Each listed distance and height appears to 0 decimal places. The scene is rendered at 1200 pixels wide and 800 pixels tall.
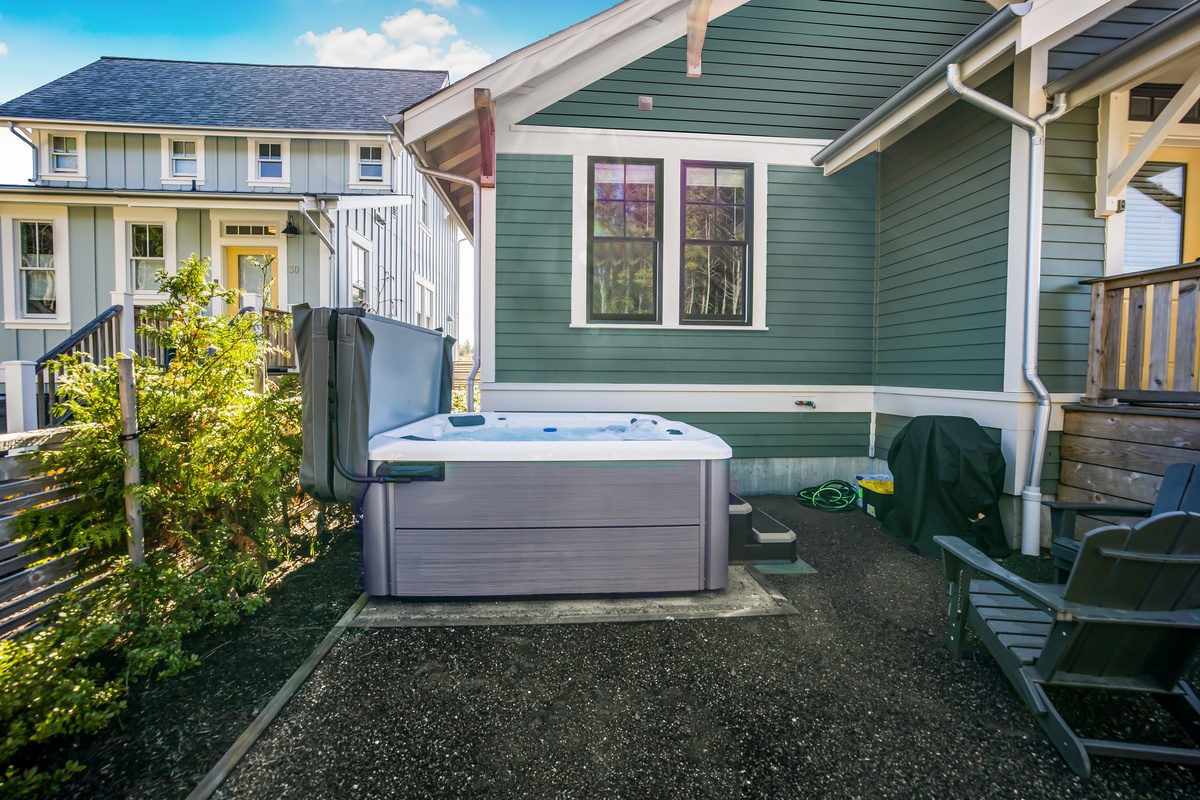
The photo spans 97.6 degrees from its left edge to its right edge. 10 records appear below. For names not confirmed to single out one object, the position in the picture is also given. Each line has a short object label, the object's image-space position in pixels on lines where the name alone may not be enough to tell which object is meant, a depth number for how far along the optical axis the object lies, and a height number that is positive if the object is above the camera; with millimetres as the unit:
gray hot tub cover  2232 -115
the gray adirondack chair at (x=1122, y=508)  2023 -530
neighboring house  7266 +2446
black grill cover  3100 -671
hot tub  2299 -655
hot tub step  2709 -881
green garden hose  4109 -993
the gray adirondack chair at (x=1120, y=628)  1371 -684
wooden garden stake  1941 -320
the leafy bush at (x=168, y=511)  1552 -583
